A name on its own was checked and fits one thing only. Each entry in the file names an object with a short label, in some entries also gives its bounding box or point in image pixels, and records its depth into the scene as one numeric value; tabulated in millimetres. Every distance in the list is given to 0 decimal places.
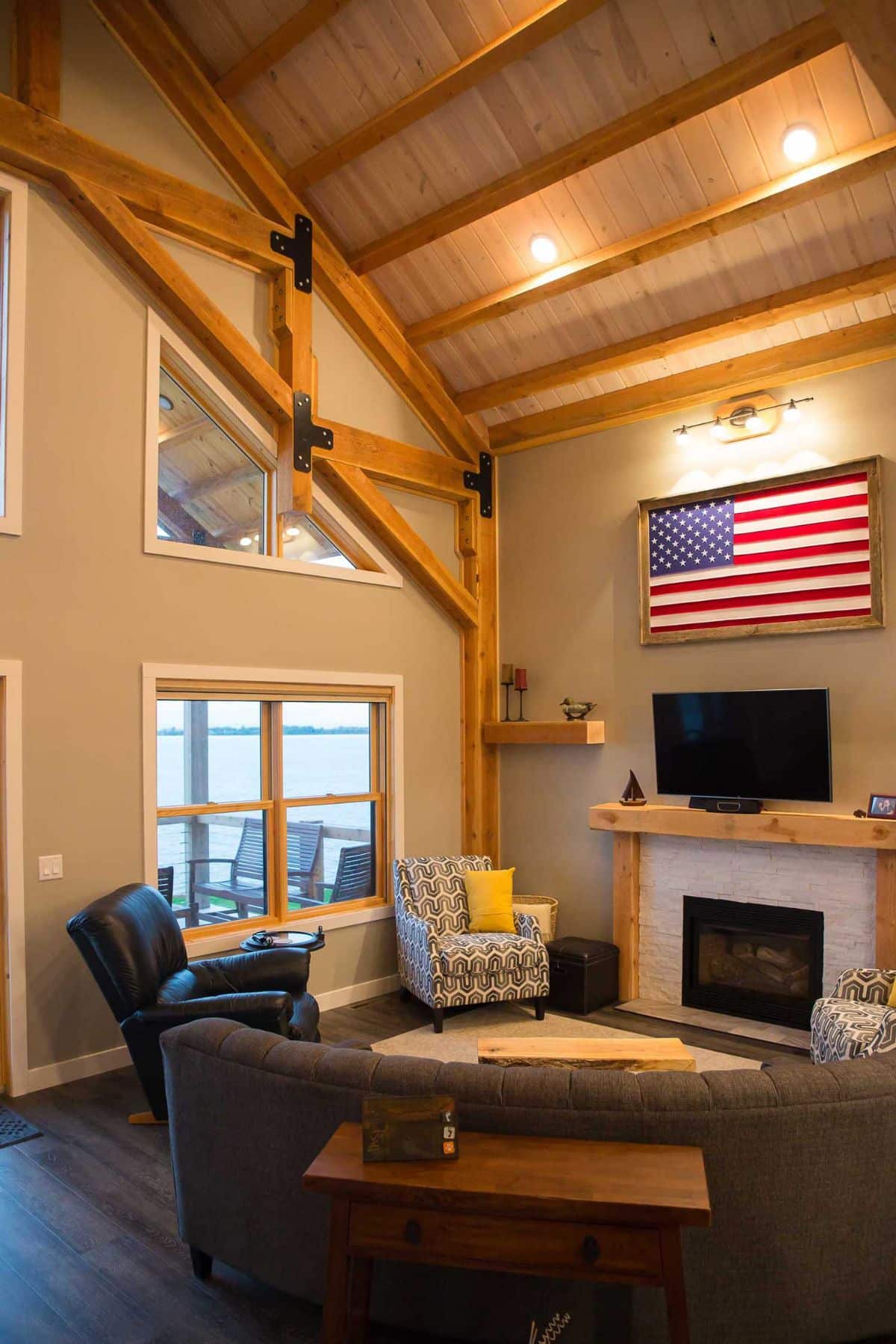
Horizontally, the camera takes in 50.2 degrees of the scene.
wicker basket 6379
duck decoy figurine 6371
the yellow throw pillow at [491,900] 5855
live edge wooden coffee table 3000
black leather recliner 3721
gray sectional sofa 2328
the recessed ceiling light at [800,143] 4500
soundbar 5508
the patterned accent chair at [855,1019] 3652
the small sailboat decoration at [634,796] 6062
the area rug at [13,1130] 3877
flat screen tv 5320
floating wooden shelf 6293
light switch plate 4500
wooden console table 2049
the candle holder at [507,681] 6840
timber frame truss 4656
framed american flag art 5328
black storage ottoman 5664
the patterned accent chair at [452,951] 5312
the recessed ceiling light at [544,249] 5609
